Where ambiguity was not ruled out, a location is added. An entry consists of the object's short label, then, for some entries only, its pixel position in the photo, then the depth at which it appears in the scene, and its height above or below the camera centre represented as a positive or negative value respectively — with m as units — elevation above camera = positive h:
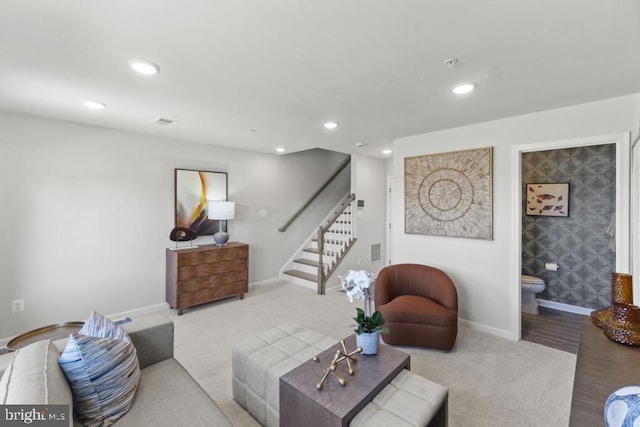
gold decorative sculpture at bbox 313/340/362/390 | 1.47 -0.86
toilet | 3.70 -1.02
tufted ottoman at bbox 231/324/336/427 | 1.73 -0.96
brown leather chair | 2.68 -0.93
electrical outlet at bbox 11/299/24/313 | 2.98 -0.99
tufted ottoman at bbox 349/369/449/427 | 1.29 -0.94
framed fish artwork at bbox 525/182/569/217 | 3.83 +0.20
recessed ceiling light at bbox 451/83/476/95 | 2.23 +1.01
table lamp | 4.16 -0.01
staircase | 4.80 -0.77
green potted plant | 1.73 -0.66
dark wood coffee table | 1.32 -0.89
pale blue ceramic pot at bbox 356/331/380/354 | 1.73 -0.78
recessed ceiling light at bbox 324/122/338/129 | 3.28 +1.04
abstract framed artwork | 4.06 +0.25
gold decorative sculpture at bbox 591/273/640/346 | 1.47 -0.57
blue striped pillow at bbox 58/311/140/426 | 1.25 -0.76
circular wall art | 3.20 +0.24
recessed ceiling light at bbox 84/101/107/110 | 2.62 +1.01
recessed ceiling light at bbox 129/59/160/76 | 1.88 +0.99
